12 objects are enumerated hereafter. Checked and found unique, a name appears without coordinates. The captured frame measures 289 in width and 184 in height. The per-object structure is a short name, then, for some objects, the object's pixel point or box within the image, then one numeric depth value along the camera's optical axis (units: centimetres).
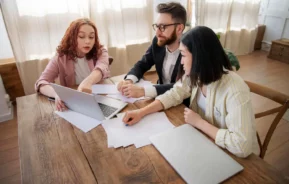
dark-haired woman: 80
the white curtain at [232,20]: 350
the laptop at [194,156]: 68
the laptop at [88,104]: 96
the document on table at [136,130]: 87
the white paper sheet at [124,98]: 121
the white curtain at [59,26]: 224
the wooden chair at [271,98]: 100
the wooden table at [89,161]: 71
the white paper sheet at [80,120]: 98
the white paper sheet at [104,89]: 132
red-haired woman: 147
